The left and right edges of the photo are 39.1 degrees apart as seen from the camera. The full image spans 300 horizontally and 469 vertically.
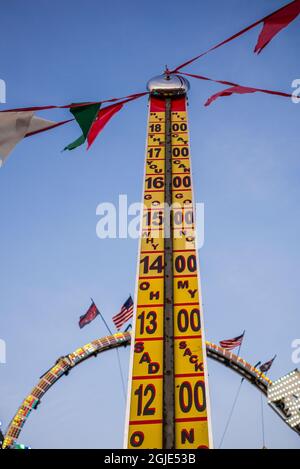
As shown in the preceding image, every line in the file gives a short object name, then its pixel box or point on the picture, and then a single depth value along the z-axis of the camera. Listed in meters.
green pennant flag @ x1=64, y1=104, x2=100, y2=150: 9.09
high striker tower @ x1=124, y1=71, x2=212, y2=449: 7.13
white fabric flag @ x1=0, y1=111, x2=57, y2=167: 8.38
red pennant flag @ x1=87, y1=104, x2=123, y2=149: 10.41
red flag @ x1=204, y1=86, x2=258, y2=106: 9.53
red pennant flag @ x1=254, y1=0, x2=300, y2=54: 7.74
